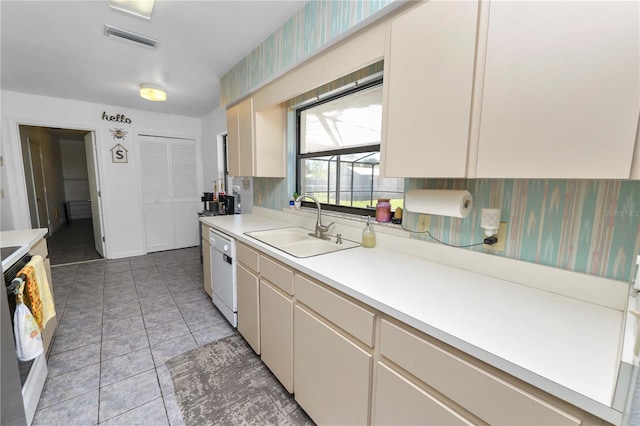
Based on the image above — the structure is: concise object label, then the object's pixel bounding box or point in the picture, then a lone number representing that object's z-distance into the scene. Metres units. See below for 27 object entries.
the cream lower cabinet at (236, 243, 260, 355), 1.78
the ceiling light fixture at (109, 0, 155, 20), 1.63
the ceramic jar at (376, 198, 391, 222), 1.62
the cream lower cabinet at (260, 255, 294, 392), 1.46
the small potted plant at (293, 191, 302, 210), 2.44
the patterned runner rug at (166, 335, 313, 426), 1.42
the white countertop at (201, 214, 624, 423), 0.59
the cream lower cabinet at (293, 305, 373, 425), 1.05
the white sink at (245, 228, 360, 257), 1.79
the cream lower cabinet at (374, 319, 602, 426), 0.60
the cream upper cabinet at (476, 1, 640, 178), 0.66
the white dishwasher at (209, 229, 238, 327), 2.09
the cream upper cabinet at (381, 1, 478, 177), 0.94
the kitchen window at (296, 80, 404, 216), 1.82
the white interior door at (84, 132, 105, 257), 3.94
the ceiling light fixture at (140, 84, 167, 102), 2.91
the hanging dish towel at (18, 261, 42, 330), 1.33
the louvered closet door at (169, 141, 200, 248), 4.59
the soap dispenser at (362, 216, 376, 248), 1.61
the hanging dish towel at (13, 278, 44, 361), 1.20
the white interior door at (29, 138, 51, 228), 4.59
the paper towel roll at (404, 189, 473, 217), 1.15
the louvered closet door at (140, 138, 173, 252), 4.31
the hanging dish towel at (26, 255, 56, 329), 1.47
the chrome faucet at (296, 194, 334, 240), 1.90
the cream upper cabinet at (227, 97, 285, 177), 2.42
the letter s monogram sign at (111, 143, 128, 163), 4.02
